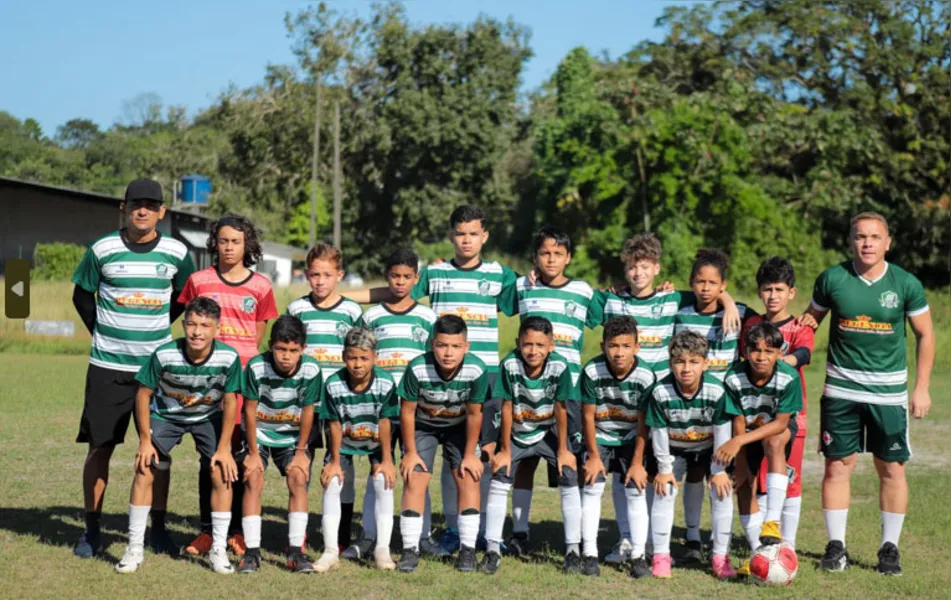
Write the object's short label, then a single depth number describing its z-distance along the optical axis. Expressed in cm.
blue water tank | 4638
